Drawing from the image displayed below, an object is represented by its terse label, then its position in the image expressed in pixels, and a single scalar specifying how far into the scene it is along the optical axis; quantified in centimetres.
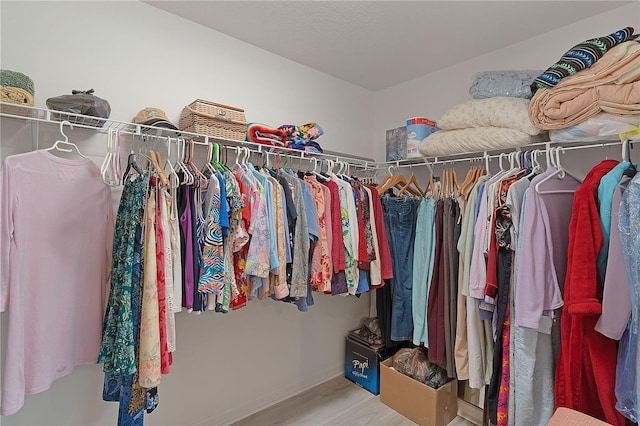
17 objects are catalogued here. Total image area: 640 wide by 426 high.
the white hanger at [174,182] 155
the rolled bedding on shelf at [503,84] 193
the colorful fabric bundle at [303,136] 216
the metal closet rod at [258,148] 171
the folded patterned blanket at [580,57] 158
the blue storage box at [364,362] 257
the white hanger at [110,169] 149
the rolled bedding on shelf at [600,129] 151
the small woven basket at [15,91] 128
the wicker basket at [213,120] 178
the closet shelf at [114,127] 139
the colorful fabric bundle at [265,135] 201
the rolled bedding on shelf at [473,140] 185
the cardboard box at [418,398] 213
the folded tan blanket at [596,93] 149
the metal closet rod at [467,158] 165
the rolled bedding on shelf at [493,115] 182
